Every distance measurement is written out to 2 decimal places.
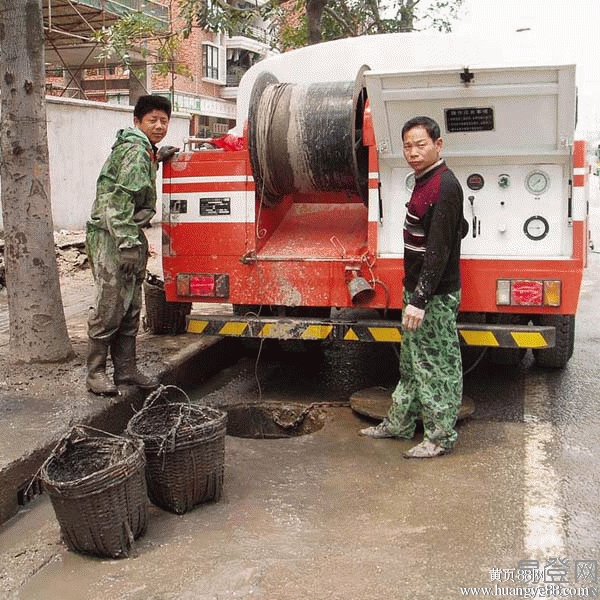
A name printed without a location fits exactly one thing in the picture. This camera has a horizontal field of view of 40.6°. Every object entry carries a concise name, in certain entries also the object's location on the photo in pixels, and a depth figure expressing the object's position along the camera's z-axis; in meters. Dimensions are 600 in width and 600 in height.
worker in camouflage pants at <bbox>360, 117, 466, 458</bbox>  4.32
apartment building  14.84
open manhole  5.47
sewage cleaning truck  4.72
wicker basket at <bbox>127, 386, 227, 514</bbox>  3.72
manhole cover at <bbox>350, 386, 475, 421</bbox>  5.14
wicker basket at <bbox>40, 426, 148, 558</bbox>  3.27
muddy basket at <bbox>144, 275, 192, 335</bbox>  6.71
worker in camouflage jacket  4.76
